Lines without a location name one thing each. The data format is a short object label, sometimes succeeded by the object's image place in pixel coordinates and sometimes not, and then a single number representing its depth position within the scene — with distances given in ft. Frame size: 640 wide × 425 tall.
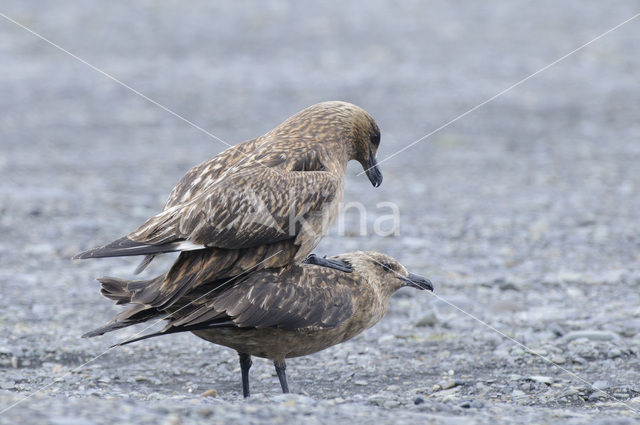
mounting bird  36.11
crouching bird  36.04
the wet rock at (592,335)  45.75
